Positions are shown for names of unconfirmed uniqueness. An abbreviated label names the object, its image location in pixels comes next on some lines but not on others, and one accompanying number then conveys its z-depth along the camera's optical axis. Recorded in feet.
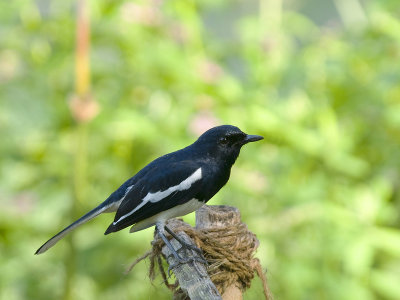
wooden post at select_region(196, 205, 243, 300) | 17.35
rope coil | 17.35
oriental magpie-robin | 17.67
